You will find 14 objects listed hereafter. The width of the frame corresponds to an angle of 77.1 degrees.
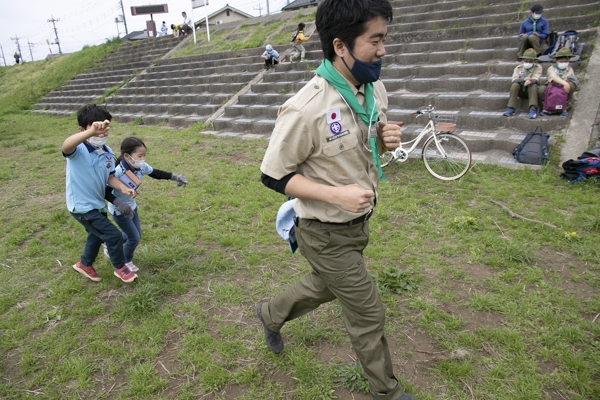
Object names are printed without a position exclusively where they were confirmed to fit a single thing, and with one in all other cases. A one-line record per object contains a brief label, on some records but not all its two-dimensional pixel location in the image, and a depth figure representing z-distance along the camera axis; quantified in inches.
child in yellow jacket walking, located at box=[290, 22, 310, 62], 442.5
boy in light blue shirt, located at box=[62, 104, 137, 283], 119.2
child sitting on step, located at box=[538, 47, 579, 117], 239.3
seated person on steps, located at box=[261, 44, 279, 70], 451.8
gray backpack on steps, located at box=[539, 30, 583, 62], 276.2
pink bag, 239.8
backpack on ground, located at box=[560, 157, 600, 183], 187.9
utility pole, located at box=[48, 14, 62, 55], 2330.6
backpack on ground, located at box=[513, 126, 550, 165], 214.5
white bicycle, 215.5
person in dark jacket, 294.4
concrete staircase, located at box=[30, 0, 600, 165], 271.4
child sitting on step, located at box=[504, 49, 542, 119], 250.4
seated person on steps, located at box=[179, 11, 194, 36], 790.7
